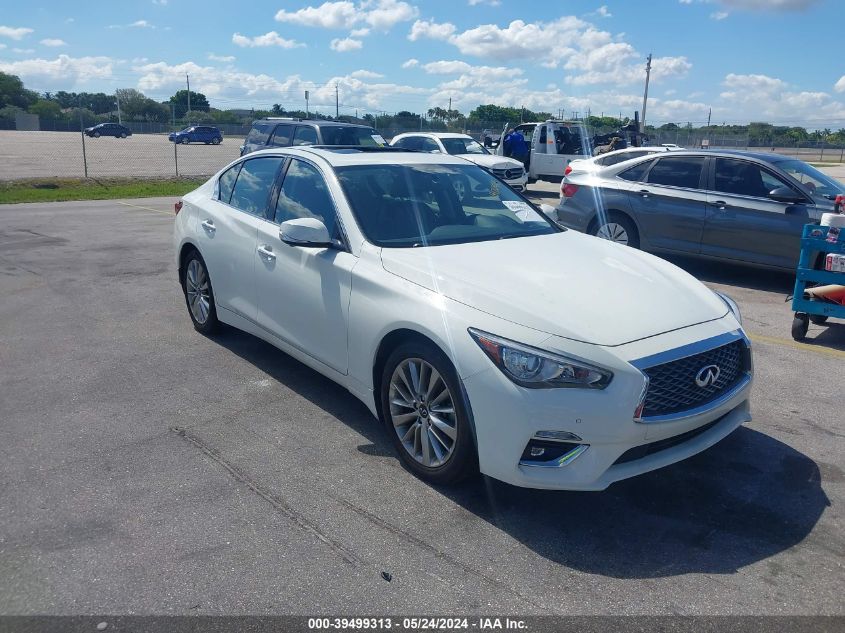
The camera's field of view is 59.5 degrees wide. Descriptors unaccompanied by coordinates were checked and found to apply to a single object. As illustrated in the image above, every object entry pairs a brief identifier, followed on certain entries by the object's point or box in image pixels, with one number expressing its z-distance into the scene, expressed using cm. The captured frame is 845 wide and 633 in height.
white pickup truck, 2164
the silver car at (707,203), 852
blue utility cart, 630
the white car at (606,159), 1056
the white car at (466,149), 1780
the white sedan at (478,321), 336
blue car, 5219
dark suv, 1595
